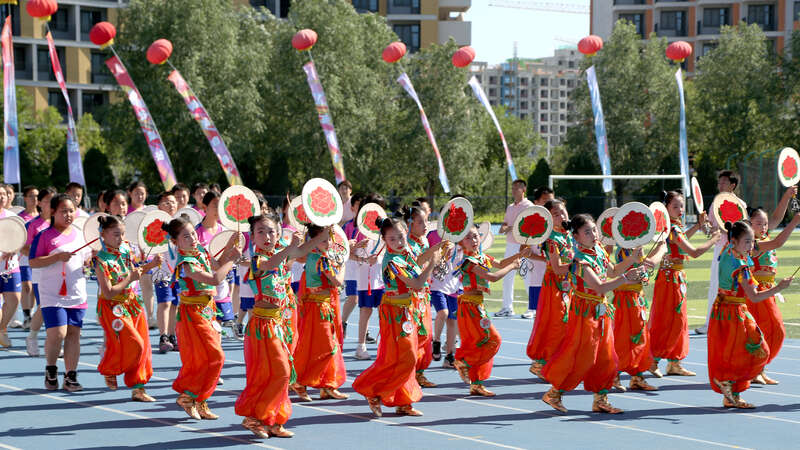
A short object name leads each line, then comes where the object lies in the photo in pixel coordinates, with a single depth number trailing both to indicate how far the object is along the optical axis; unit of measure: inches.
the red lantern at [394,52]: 994.7
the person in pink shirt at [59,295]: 365.7
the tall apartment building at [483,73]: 6697.8
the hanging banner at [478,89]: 1020.5
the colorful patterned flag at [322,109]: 889.5
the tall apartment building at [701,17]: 2869.1
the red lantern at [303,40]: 924.0
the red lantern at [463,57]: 1007.0
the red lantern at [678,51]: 1038.1
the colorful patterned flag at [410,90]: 1003.5
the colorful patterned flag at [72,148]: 800.9
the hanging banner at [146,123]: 764.6
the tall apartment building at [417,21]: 2593.5
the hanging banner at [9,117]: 719.1
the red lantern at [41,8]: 764.6
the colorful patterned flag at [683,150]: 1118.2
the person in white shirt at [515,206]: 535.3
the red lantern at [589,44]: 1037.2
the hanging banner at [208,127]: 792.9
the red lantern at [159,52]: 847.1
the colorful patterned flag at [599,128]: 1075.8
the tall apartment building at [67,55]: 2434.8
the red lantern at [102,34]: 811.4
